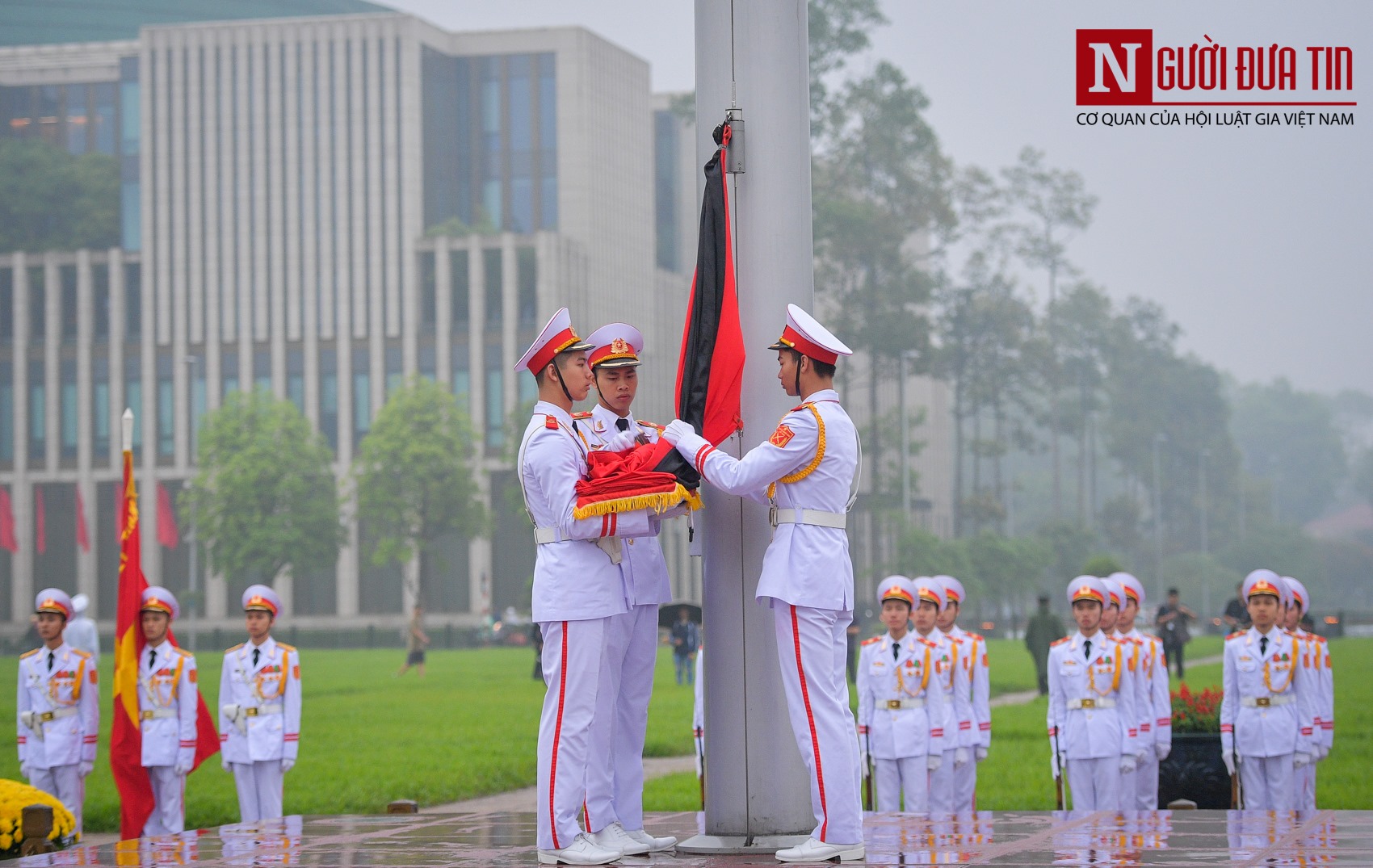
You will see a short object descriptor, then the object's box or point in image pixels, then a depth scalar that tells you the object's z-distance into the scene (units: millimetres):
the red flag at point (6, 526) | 55750
